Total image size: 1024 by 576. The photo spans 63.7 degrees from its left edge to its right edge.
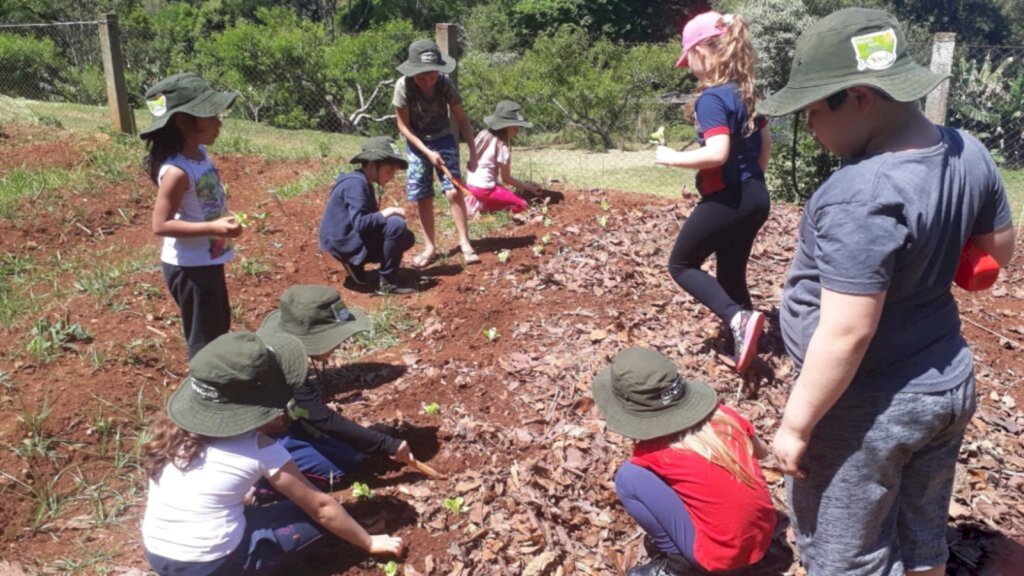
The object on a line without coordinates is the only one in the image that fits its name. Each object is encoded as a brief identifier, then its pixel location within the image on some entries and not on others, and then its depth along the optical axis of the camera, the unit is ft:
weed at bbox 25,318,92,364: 14.76
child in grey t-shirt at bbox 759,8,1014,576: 5.95
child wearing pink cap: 11.41
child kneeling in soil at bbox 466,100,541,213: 23.30
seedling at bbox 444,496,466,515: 10.53
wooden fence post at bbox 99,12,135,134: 31.40
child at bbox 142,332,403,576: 8.73
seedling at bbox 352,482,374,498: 11.07
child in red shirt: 8.48
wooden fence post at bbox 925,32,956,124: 23.77
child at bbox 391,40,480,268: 18.42
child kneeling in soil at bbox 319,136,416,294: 17.61
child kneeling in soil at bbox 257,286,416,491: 11.18
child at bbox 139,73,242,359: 11.58
